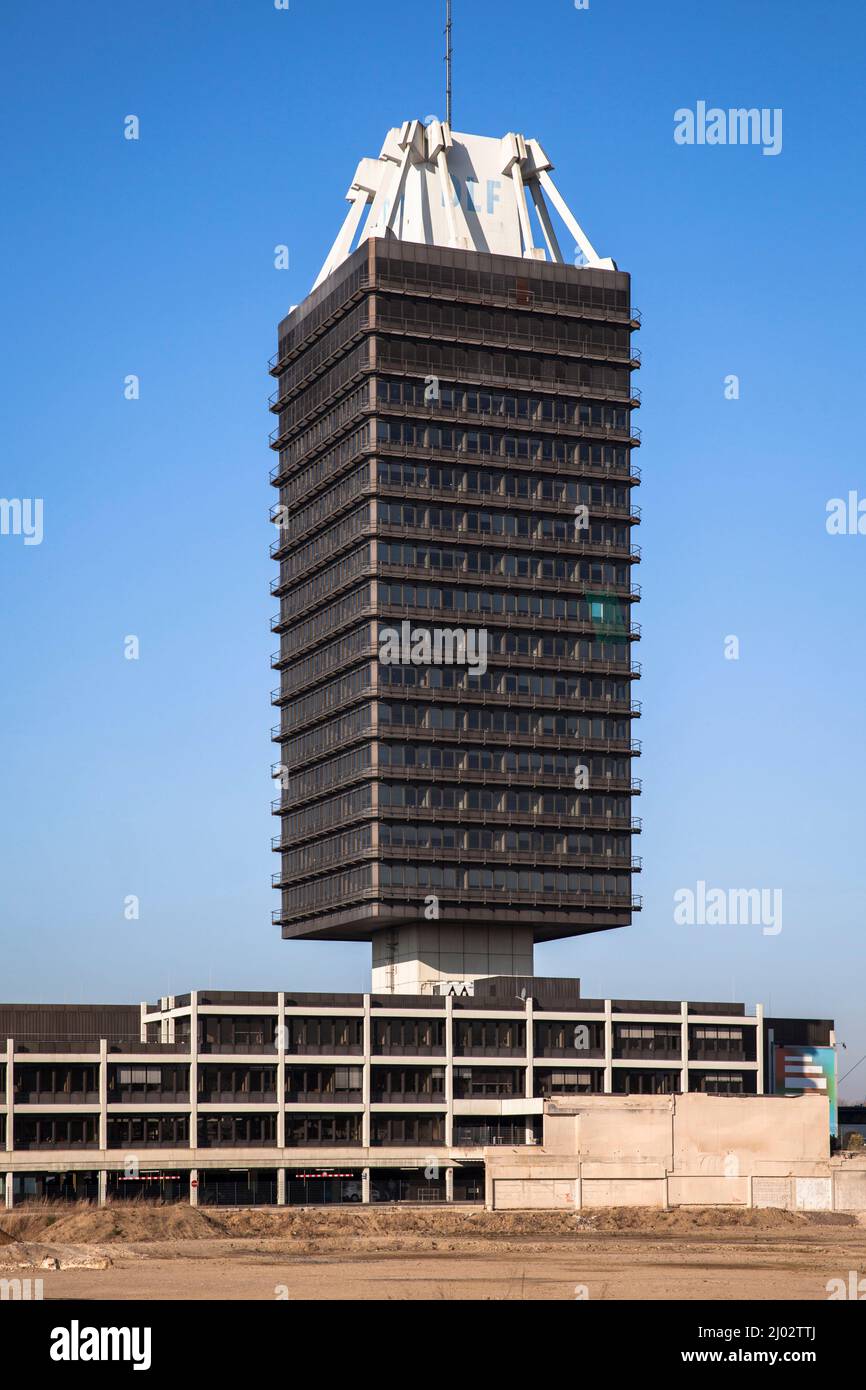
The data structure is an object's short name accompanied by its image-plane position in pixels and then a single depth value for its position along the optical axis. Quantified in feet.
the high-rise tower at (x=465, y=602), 600.80
